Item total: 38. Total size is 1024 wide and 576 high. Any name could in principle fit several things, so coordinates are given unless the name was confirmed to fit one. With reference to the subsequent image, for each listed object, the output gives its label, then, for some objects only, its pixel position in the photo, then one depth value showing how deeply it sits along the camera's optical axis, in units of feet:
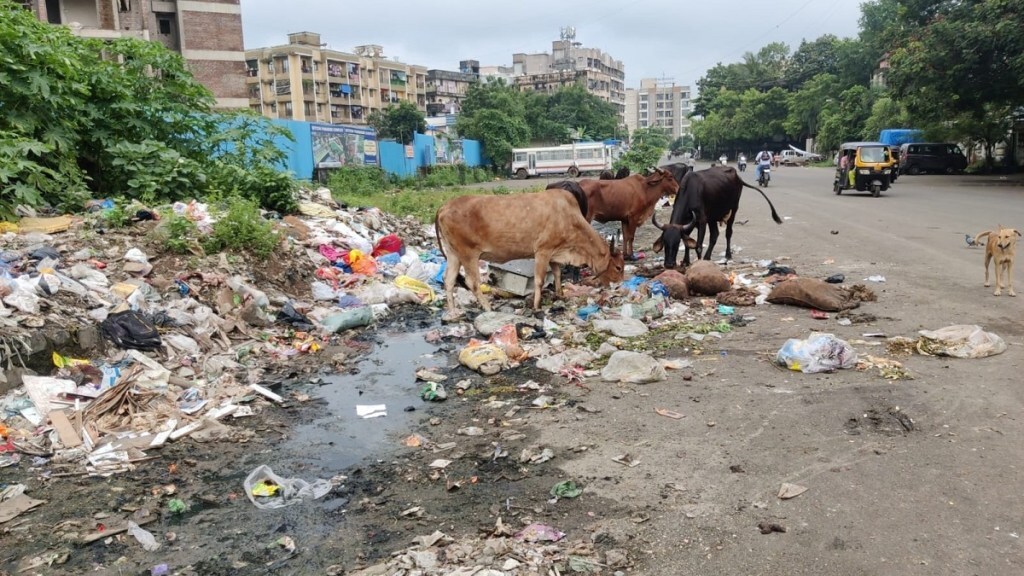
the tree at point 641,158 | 117.96
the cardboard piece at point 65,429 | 16.21
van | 119.65
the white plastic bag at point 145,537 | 11.94
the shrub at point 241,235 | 30.09
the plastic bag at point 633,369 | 19.17
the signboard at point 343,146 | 93.15
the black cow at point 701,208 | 33.14
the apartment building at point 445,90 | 305.94
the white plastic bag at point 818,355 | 18.76
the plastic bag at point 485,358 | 21.05
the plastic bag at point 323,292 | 30.50
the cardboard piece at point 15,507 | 13.05
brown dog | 24.81
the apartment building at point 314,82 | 232.12
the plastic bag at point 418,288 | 31.24
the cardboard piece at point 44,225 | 29.53
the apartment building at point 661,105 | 620.90
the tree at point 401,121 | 172.45
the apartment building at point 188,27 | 117.70
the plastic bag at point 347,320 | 26.43
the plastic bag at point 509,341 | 22.12
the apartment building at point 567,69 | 385.70
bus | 157.38
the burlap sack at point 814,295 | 25.11
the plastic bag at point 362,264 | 34.88
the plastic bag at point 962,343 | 19.16
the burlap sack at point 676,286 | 28.12
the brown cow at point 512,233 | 28.30
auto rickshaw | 74.48
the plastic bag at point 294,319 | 26.30
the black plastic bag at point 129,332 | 21.30
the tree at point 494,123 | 163.53
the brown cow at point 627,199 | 38.32
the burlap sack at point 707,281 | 28.71
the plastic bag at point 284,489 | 13.44
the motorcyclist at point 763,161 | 93.50
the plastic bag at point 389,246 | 38.86
